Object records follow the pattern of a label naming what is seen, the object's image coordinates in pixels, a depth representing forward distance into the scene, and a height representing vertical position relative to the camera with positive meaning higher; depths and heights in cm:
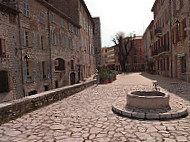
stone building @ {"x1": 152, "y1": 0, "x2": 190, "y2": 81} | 1325 +319
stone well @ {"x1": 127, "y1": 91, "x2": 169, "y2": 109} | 505 -125
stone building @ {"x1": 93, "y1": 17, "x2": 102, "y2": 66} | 4228 +662
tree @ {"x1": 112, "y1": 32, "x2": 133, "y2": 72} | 4009 +682
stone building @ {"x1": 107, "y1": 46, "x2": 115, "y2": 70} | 6788 +453
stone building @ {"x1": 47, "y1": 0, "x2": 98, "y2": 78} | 2242 +791
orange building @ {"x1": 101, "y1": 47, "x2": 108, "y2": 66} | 7631 +666
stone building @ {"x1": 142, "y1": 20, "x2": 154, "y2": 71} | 2922 +631
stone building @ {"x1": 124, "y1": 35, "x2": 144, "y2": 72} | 4766 +347
